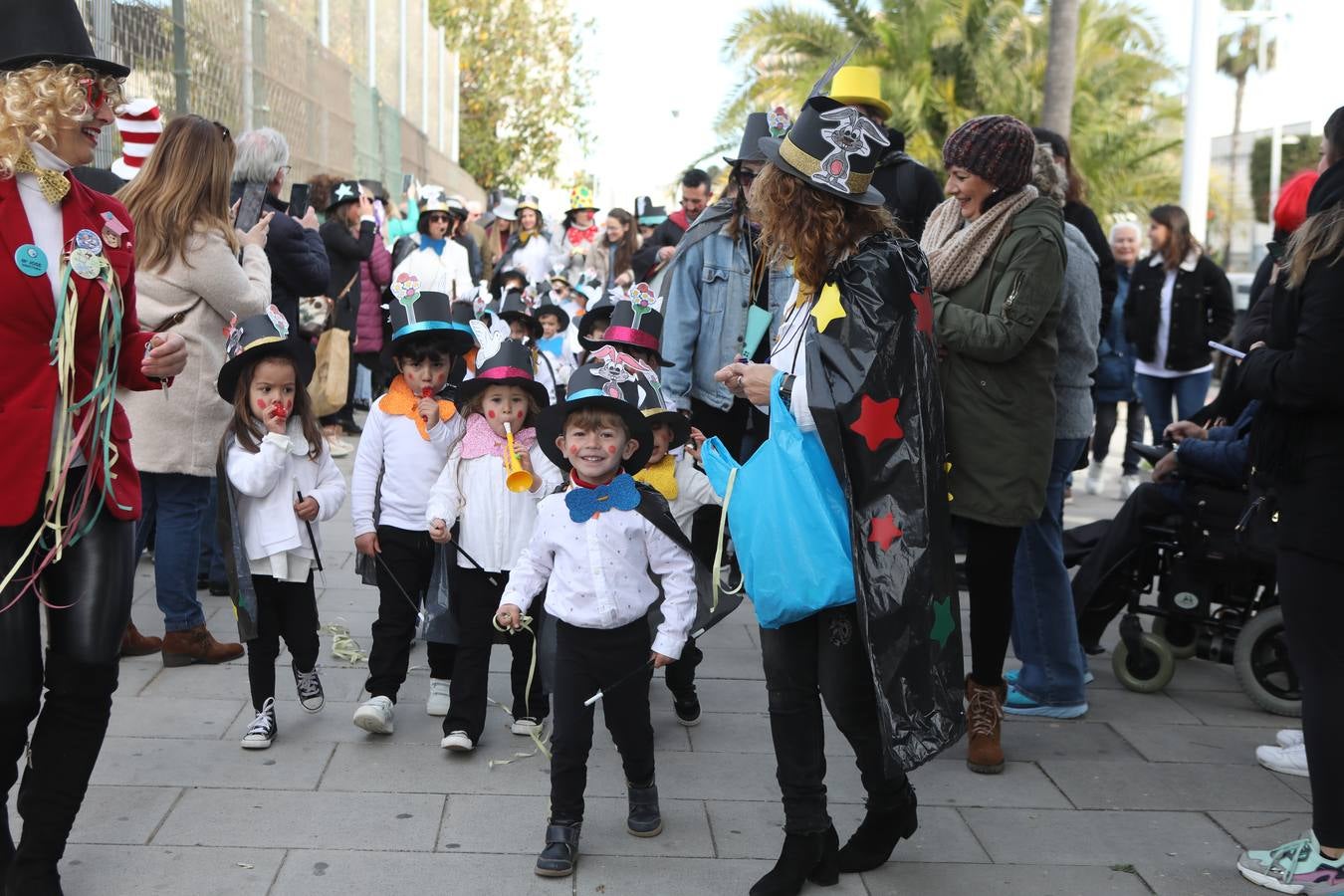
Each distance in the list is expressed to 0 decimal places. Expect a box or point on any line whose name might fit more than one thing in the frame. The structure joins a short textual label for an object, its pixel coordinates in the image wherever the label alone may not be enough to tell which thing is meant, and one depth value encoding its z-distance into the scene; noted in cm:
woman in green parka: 456
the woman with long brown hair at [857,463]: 358
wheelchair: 574
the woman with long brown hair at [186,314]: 553
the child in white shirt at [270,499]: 488
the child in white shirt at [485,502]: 486
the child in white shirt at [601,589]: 408
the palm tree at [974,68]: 2080
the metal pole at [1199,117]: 1496
